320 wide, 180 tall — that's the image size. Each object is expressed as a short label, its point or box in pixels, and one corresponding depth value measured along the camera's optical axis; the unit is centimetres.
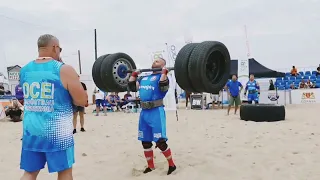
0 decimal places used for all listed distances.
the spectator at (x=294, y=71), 2128
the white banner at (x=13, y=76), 2866
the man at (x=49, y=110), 289
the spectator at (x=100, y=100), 1459
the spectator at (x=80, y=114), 858
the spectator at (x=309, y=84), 1864
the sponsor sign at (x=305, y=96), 1803
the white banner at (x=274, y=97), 1822
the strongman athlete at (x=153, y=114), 482
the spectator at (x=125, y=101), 1723
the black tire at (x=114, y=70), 619
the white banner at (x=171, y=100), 1421
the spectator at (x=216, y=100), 1768
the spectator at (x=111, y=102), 1694
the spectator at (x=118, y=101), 1711
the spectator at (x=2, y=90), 1504
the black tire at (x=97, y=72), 634
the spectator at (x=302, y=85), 1883
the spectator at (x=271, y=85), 1924
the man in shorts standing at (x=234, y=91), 1285
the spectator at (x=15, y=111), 1294
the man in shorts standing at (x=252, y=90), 1407
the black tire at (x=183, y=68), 486
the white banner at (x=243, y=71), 1703
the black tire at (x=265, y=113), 995
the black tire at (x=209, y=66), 474
